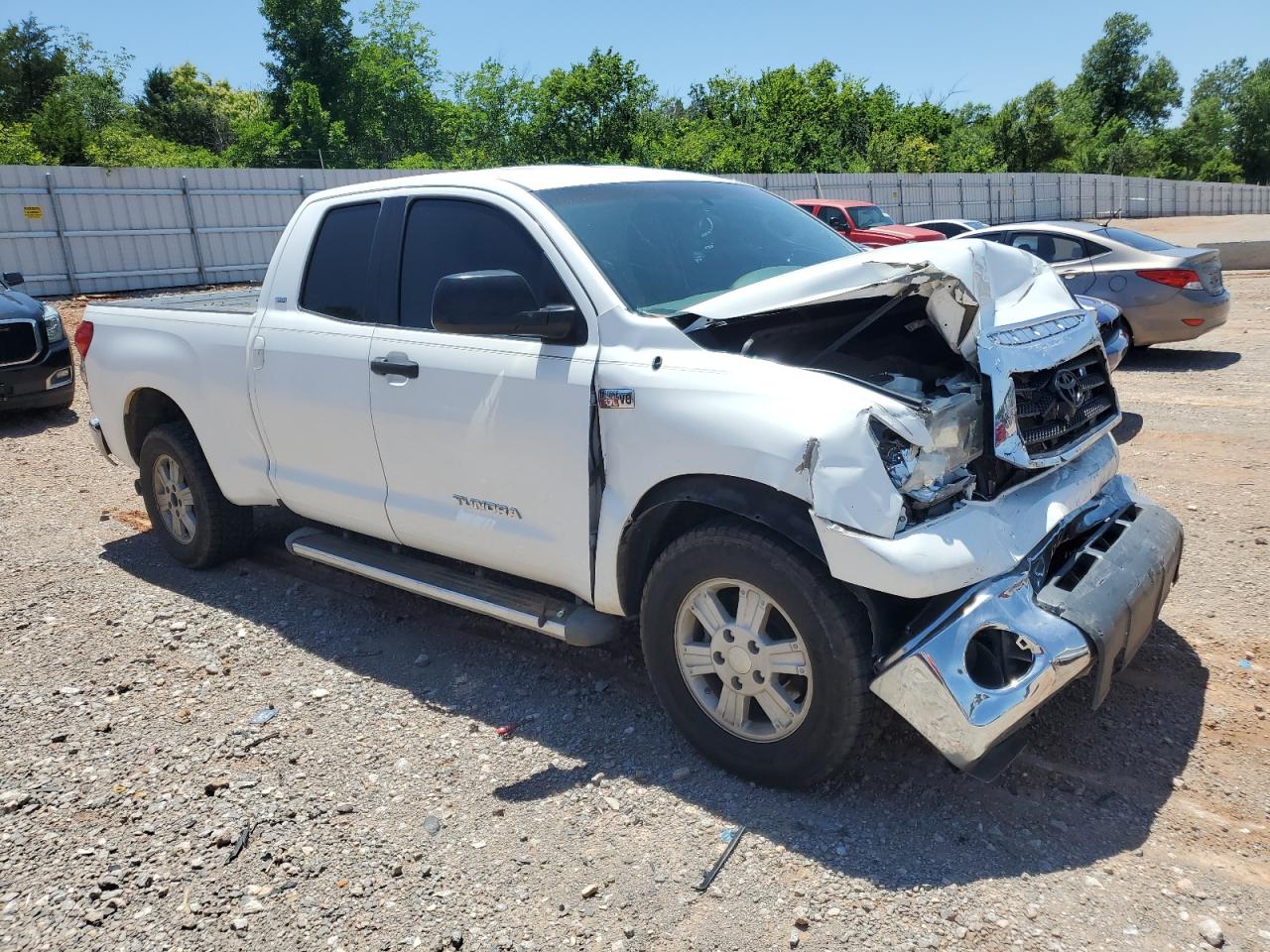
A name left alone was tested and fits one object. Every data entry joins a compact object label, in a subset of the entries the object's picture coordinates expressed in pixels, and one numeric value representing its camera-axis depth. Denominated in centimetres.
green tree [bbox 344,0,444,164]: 4919
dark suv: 957
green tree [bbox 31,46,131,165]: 2597
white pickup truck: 290
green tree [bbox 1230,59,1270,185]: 8988
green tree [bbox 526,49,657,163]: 3744
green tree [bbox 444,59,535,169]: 4181
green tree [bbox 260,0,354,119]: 4566
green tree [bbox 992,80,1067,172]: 5922
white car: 1863
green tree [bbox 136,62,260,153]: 6125
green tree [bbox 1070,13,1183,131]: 9025
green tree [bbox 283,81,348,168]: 4344
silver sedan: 1016
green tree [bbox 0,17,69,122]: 4697
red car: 1780
